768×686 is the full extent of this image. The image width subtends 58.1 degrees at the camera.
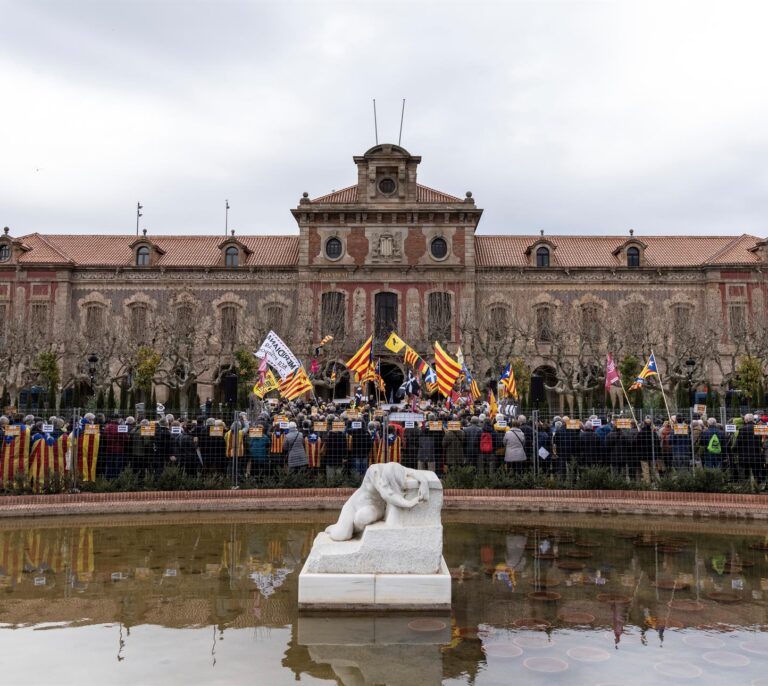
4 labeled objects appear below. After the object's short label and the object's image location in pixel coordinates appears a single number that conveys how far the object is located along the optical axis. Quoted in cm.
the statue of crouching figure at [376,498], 650
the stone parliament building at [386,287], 3700
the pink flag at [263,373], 2178
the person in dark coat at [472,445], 1349
